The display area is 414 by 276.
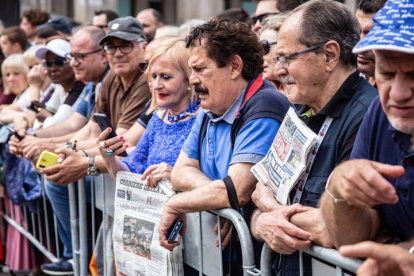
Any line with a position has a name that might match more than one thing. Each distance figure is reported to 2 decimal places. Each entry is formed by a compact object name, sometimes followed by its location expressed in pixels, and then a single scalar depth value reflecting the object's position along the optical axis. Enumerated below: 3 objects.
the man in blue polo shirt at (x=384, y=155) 2.07
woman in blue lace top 4.40
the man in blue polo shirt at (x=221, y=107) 3.49
